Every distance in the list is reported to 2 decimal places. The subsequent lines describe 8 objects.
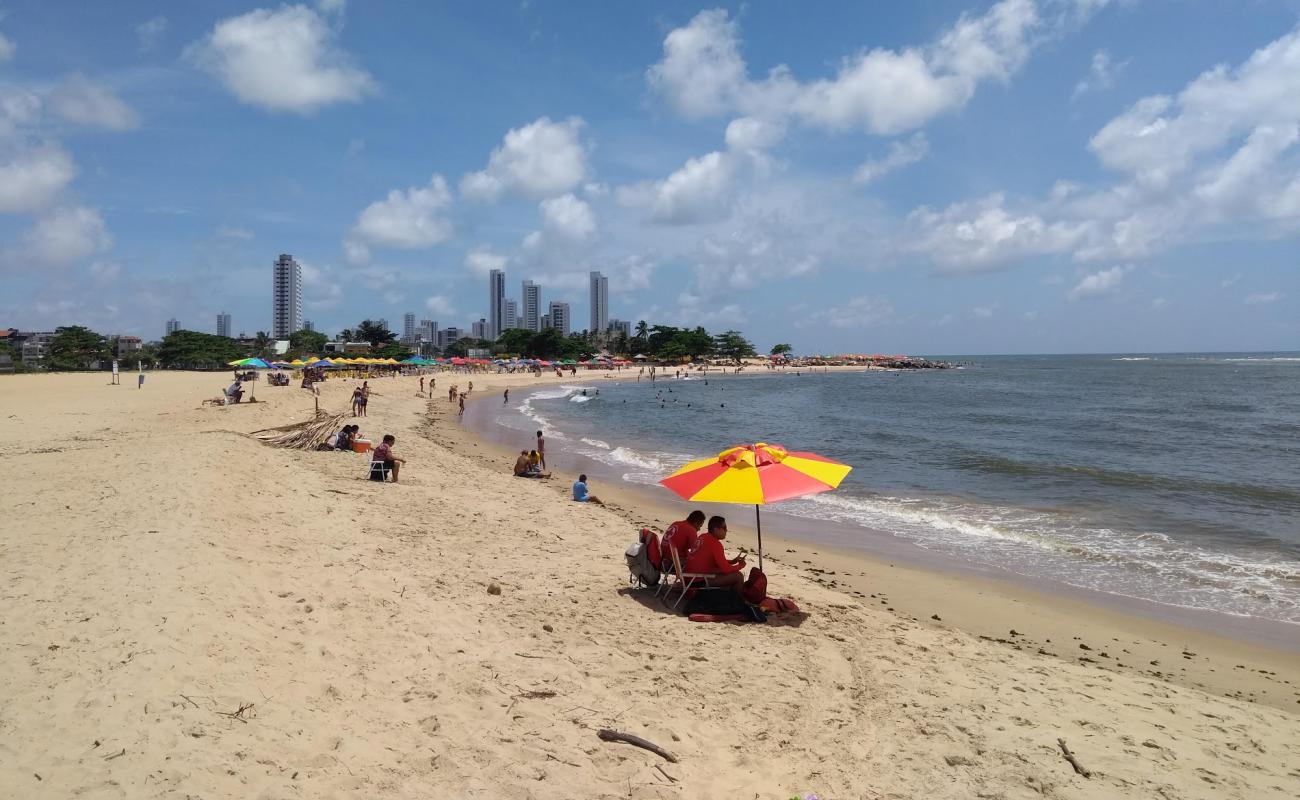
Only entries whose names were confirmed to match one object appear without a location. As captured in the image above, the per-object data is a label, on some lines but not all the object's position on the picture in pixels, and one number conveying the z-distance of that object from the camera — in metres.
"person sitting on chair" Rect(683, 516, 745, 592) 6.67
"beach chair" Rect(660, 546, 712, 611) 6.68
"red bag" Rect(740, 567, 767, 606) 6.64
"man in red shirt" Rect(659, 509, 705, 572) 6.81
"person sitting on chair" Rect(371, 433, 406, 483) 11.90
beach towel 6.59
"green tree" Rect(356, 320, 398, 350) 118.25
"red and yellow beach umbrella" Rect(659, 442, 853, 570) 6.25
